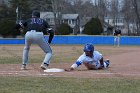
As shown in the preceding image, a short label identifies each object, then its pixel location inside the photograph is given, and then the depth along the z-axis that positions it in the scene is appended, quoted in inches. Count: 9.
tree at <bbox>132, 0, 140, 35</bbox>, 2849.4
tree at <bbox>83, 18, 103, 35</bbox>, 2546.8
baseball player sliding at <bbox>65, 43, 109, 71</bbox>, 468.2
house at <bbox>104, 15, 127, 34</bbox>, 4362.7
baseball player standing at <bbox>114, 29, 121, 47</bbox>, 1883.1
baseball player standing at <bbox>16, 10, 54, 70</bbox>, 479.8
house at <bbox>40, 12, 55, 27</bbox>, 3426.2
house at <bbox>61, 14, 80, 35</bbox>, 3851.4
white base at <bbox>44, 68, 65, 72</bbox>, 454.5
